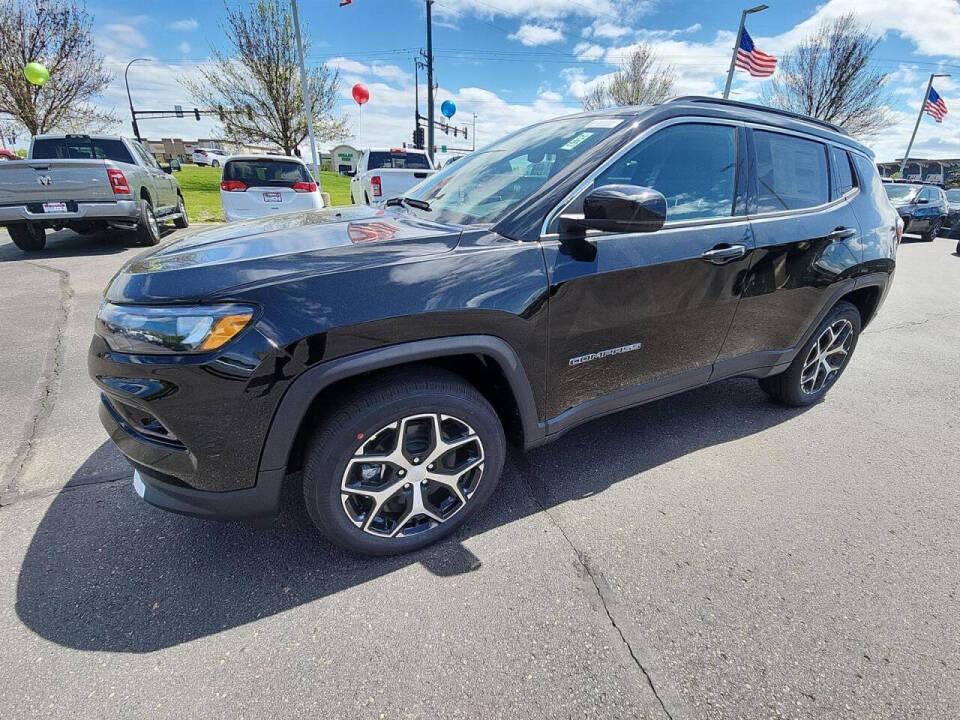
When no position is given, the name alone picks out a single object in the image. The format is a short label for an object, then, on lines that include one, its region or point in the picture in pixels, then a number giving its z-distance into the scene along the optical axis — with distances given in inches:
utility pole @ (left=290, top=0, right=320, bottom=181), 615.8
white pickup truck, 389.7
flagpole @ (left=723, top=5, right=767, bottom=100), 559.5
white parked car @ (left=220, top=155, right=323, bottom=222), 303.4
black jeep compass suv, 60.2
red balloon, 837.2
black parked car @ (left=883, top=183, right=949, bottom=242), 522.6
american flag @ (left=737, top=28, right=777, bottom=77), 556.4
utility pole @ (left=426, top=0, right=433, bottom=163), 840.4
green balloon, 586.2
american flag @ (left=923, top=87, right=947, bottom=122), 860.0
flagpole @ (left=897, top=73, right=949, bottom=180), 1048.2
